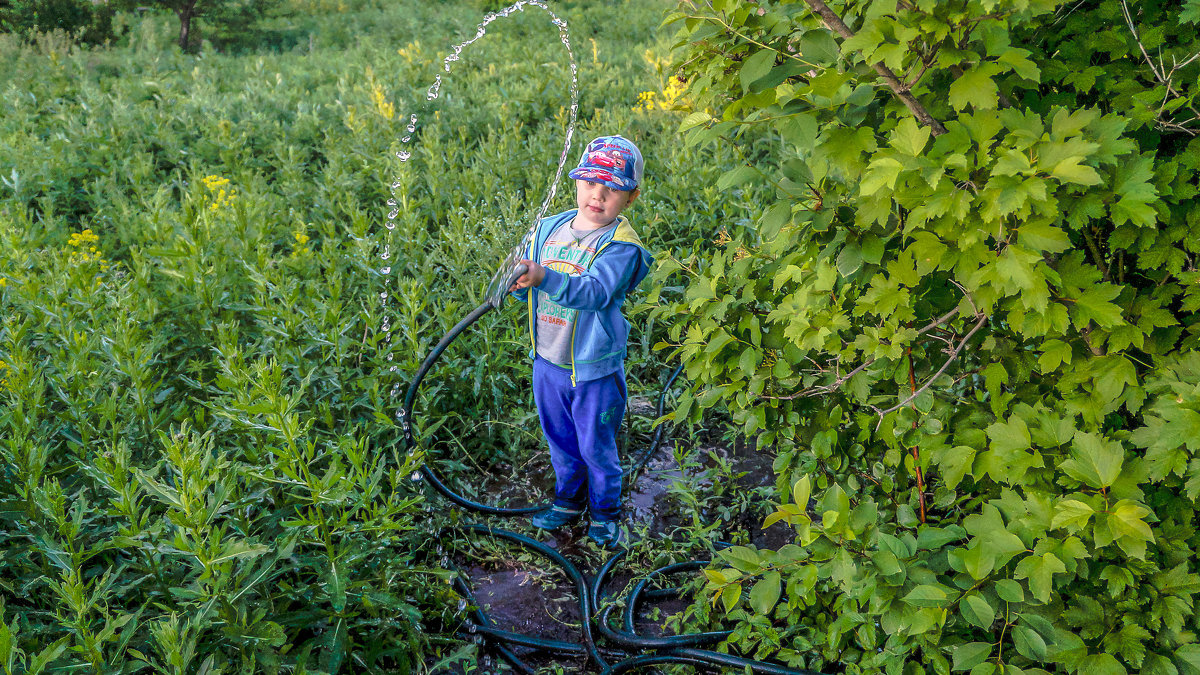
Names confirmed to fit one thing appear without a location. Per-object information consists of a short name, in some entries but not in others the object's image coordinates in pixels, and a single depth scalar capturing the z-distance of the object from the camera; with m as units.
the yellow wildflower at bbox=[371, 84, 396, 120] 6.15
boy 2.88
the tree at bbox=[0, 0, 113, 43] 13.39
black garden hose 2.54
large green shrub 1.51
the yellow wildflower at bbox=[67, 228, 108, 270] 3.95
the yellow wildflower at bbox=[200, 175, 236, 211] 4.65
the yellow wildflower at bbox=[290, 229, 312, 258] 3.94
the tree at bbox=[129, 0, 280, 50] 15.05
